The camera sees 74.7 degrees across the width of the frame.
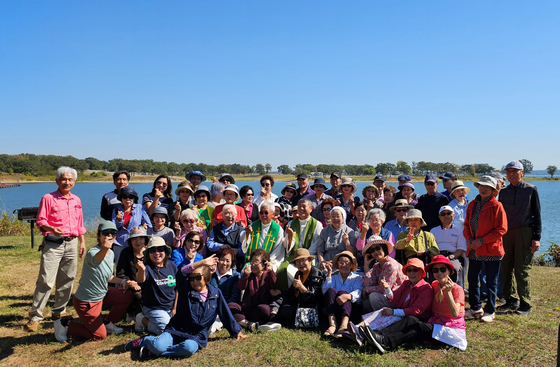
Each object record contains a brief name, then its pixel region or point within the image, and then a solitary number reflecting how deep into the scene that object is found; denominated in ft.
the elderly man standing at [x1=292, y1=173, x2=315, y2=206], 28.35
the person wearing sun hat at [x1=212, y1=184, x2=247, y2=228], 22.85
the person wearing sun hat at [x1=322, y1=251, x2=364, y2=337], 17.84
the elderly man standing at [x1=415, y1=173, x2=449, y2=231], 24.97
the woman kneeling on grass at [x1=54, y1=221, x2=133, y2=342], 16.85
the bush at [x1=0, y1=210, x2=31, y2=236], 52.23
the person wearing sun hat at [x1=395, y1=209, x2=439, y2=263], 20.02
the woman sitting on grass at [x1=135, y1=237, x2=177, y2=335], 17.57
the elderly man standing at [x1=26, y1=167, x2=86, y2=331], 18.42
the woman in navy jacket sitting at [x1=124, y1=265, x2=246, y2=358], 15.30
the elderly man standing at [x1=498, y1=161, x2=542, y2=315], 20.10
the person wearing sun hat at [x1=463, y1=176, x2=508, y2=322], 19.13
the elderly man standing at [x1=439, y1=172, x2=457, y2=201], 28.23
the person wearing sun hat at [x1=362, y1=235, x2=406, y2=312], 18.03
